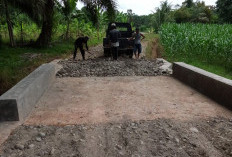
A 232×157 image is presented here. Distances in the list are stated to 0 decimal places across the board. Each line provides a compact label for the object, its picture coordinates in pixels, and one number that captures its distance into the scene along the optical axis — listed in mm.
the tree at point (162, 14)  34000
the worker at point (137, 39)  10188
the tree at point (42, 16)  12302
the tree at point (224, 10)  28927
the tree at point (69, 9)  17159
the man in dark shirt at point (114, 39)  9266
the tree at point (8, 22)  12328
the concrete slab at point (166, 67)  7228
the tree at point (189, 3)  54619
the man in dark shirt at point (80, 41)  9725
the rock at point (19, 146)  2620
